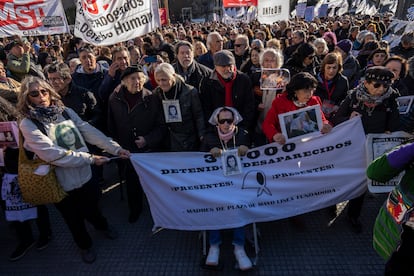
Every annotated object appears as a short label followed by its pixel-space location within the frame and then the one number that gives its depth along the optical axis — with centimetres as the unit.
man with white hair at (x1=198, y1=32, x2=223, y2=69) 549
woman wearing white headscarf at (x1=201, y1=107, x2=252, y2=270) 300
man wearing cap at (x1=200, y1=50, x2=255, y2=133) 375
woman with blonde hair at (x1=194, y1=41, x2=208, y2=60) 615
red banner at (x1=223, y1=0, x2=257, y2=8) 1076
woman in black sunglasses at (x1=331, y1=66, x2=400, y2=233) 301
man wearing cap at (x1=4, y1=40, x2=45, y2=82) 476
